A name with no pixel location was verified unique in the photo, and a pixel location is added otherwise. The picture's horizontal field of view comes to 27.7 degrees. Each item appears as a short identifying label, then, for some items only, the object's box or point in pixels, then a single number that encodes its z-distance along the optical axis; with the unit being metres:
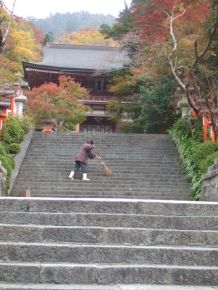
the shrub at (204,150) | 12.52
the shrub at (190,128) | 15.47
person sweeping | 12.66
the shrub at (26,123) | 16.93
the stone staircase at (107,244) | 4.05
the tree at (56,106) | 20.72
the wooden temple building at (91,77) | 28.38
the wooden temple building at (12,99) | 18.53
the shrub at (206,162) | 11.50
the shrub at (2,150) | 12.69
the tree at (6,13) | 13.34
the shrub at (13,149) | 14.31
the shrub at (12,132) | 14.61
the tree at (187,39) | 13.76
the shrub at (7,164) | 11.86
